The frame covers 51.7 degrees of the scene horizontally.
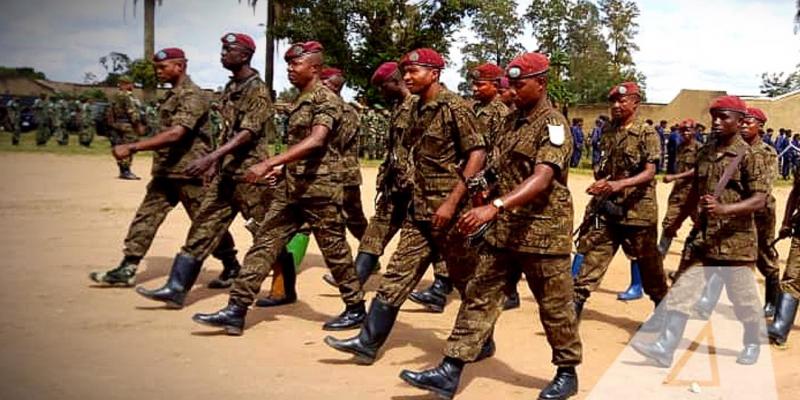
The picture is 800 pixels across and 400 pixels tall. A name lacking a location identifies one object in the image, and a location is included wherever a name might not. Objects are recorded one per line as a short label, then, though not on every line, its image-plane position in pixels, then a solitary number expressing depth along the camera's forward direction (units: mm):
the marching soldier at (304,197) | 5887
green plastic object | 7532
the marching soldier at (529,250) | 4582
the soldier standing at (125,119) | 16672
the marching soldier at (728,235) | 5773
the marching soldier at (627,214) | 6316
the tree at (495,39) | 47062
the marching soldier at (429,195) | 5301
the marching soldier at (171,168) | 6906
